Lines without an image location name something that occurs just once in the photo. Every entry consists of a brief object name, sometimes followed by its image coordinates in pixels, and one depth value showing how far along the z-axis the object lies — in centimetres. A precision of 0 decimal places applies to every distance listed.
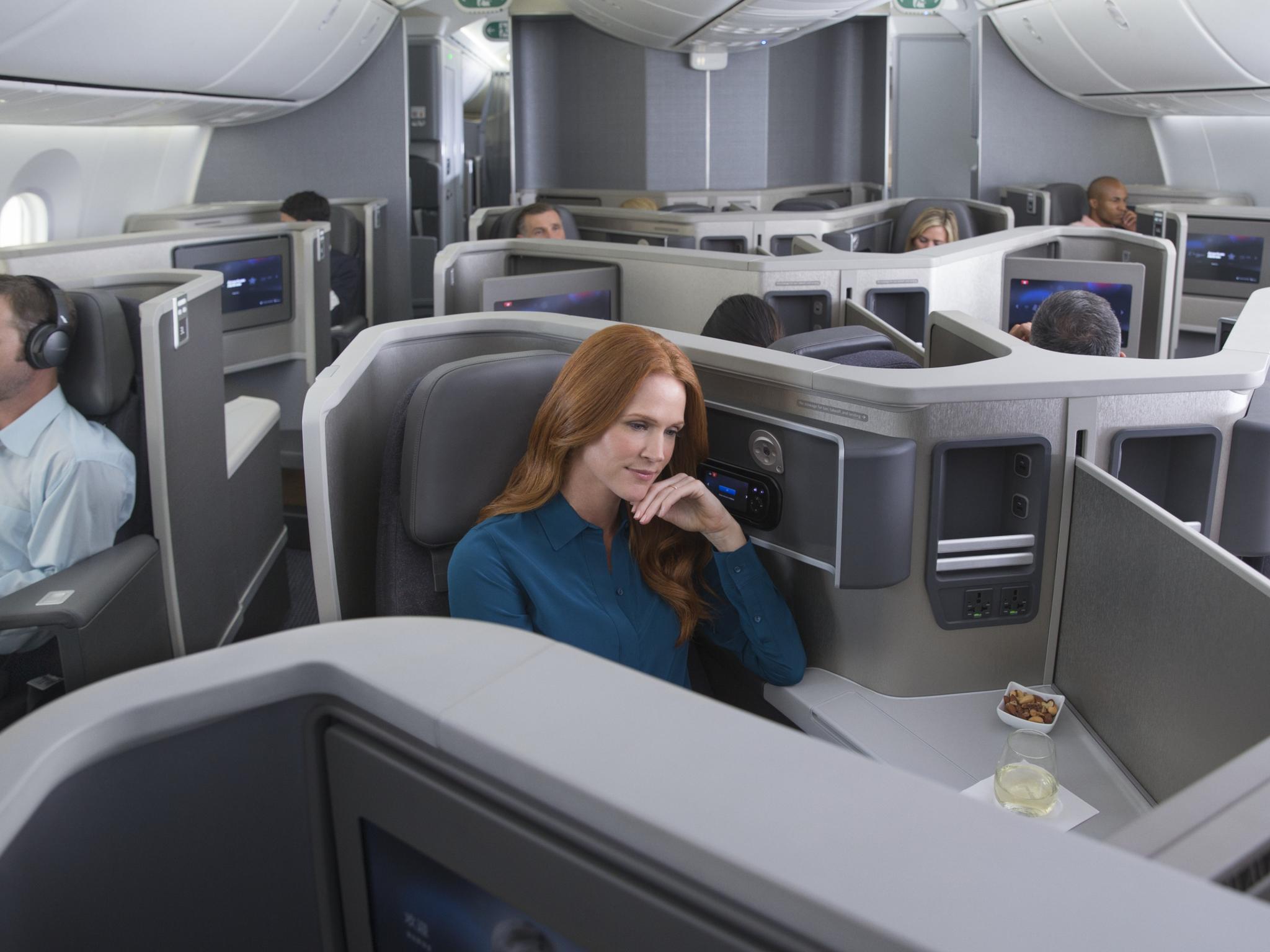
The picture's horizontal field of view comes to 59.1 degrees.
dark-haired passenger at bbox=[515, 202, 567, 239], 485
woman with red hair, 171
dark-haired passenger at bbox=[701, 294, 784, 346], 264
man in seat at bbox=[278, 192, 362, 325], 620
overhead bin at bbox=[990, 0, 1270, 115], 627
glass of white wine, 143
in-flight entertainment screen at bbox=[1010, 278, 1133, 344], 369
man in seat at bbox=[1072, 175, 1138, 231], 662
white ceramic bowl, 160
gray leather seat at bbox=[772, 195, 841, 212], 703
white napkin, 142
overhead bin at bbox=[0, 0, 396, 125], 432
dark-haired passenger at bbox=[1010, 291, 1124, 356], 250
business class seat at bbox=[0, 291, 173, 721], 219
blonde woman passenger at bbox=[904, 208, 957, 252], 500
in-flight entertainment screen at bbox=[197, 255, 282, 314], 488
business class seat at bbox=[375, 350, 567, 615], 188
